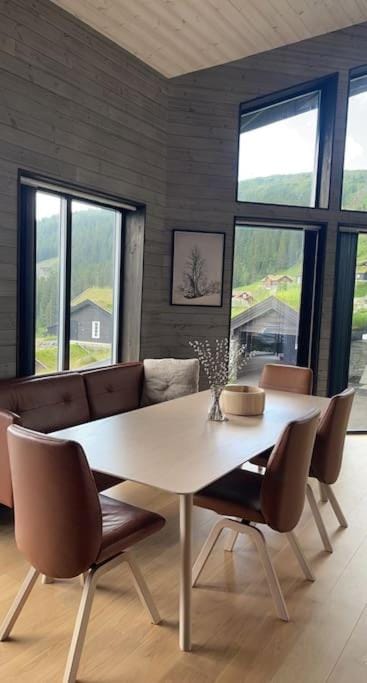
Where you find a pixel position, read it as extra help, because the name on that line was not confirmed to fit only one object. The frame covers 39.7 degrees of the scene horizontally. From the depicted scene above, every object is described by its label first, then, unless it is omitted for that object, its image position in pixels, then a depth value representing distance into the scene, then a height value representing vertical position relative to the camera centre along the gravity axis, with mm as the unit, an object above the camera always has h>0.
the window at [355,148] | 4984 +1446
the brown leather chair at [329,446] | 2705 -822
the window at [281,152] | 4891 +1354
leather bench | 2646 -776
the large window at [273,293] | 5016 -19
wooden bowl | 2855 -631
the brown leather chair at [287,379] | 3758 -650
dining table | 1936 -711
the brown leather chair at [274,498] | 2096 -943
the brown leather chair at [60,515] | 1658 -788
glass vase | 2756 -640
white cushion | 4047 -747
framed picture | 4742 +197
